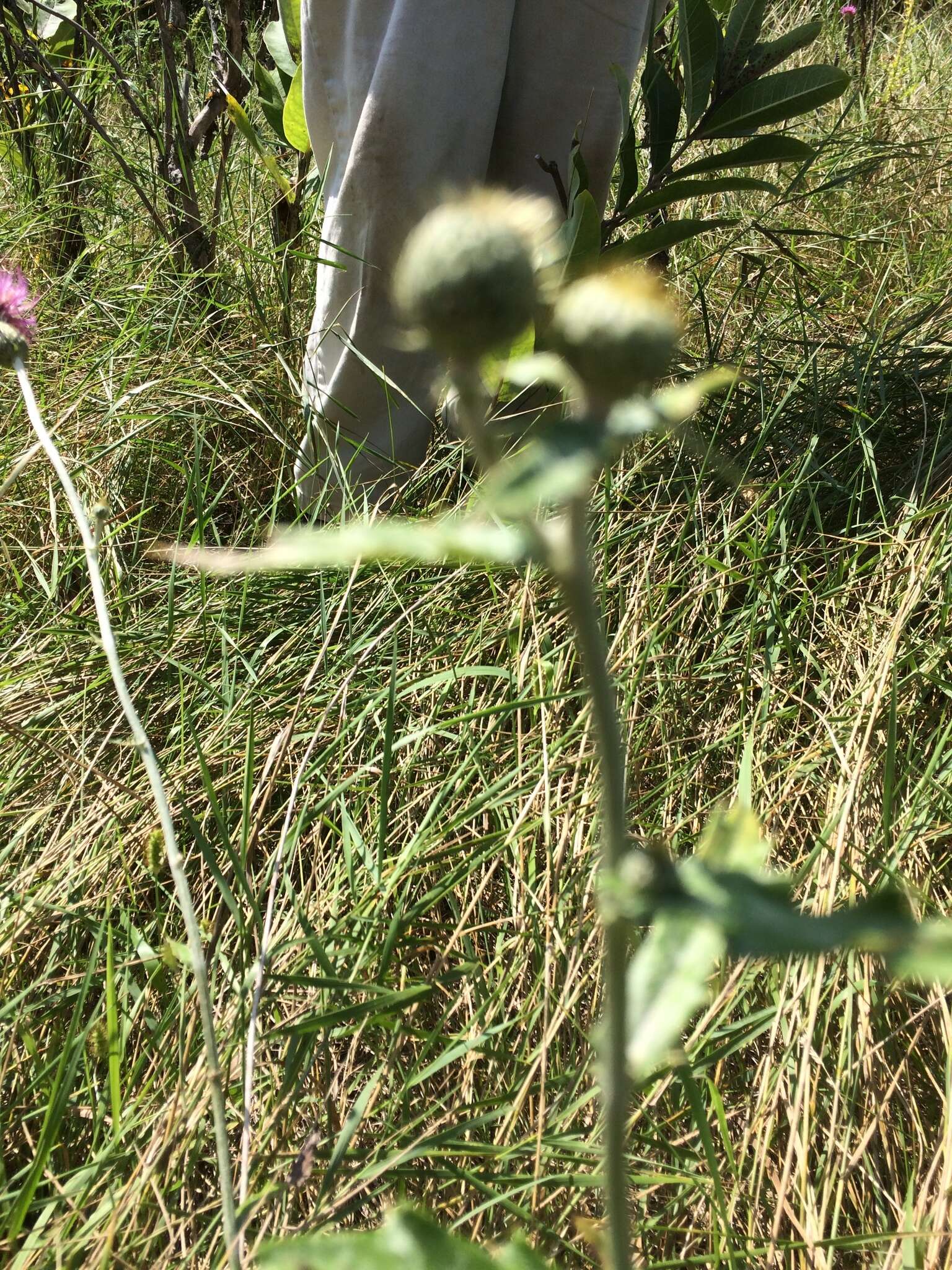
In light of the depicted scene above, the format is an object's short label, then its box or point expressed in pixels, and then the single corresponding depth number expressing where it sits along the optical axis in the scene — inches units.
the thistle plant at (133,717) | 25.4
